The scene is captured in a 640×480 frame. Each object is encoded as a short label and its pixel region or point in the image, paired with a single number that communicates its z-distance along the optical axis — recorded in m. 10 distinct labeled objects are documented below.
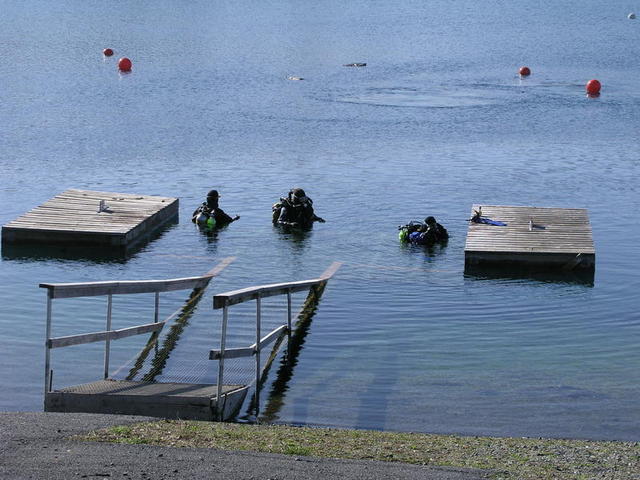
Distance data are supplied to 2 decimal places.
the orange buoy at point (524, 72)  72.62
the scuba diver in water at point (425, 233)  30.12
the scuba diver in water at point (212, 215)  32.25
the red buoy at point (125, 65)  72.69
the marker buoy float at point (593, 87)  64.56
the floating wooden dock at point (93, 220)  29.08
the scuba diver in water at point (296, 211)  32.06
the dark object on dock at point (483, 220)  30.26
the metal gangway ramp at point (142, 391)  15.15
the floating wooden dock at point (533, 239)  27.78
